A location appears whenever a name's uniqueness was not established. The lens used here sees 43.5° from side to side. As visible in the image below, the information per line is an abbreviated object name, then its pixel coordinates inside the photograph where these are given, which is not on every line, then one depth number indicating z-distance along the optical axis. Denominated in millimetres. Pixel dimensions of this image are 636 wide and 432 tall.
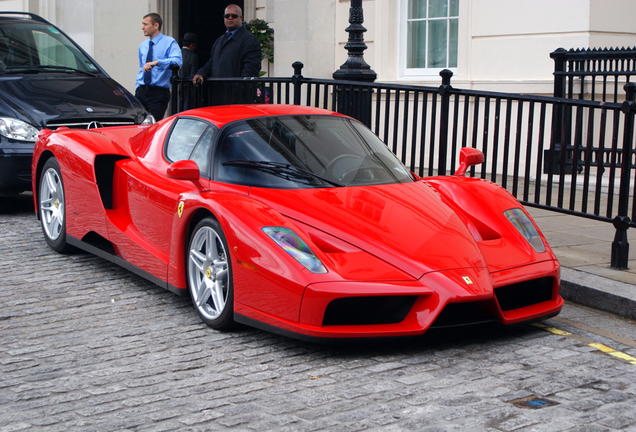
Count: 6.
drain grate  3510
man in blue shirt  10836
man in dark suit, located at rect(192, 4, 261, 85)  10094
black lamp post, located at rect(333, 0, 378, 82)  8766
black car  8039
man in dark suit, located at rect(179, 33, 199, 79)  13062
